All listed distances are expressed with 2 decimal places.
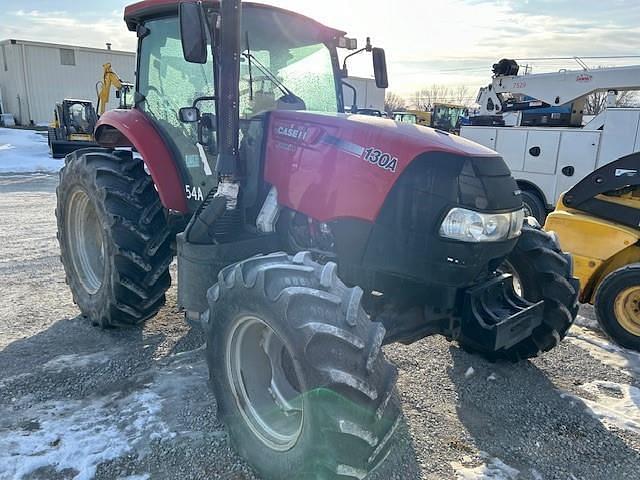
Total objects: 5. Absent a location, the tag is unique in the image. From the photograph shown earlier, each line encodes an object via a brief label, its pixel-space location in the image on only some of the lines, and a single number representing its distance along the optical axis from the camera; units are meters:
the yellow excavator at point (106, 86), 13.21
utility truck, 7.59
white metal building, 26.98
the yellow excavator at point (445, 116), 23.03
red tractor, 2.12
